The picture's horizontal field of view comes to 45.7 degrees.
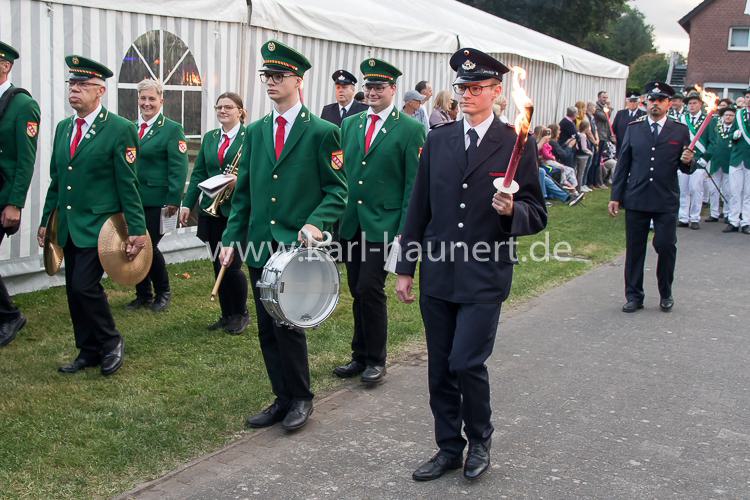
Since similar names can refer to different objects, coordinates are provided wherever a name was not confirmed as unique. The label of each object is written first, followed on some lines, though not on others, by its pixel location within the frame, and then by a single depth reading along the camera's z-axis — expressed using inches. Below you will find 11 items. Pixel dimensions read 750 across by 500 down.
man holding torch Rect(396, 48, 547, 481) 171.9
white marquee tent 316.5
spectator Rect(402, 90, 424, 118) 420.8
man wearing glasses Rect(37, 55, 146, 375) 235.3
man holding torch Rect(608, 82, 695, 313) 331.6
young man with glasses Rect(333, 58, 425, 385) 236.4
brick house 2017.7
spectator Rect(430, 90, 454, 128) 502.0
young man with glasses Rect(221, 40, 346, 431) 197.5
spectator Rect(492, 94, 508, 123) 399.6
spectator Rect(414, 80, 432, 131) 481.4
